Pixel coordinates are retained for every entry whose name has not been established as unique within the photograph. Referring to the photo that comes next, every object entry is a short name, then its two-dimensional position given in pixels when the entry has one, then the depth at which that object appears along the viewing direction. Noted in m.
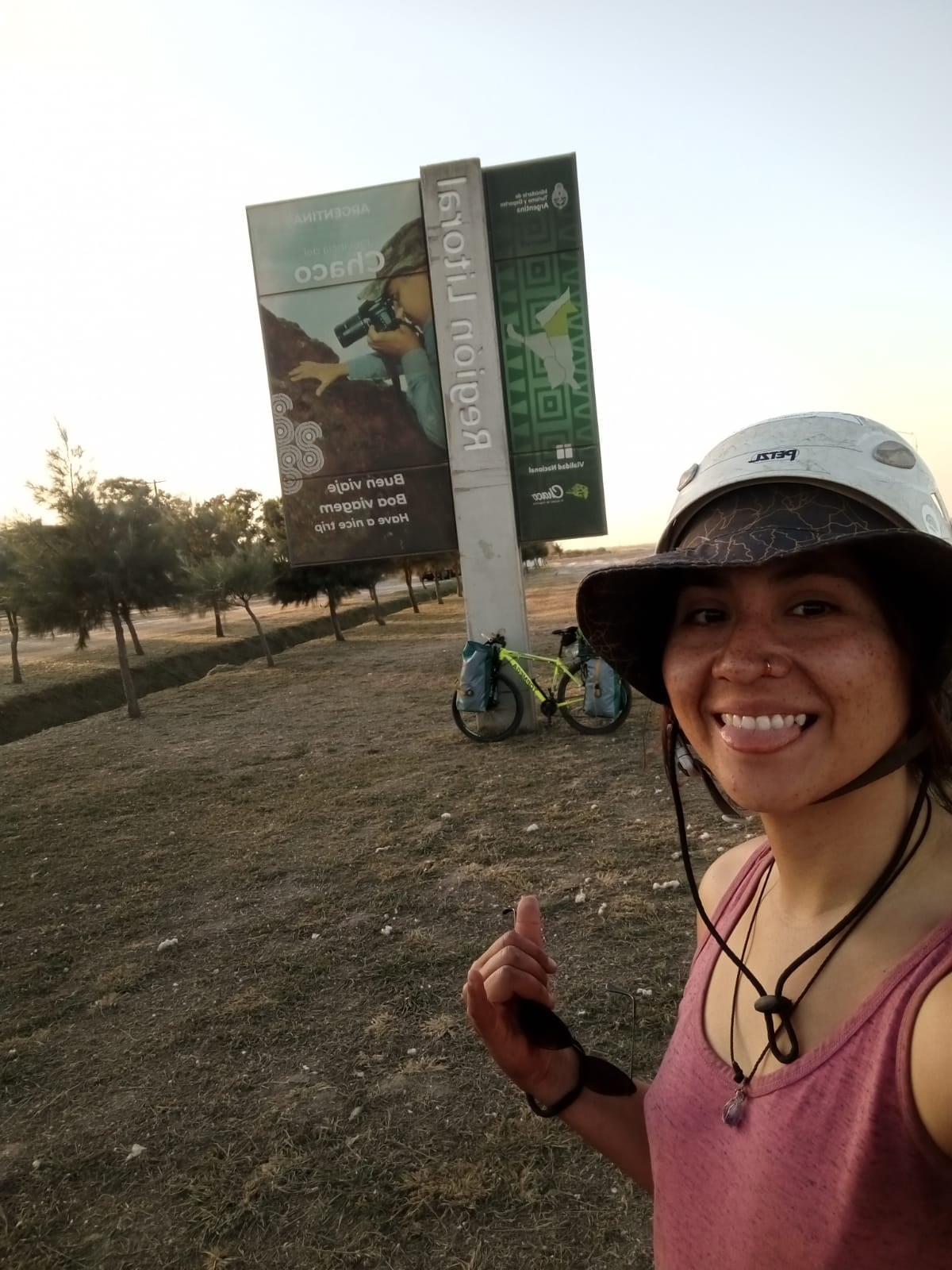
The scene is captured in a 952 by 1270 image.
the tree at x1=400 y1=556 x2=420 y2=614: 29.57
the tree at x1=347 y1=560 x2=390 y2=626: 24.72
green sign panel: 9.11
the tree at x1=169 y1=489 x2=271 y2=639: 23.88
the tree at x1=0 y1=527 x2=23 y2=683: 15.23
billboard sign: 9.30
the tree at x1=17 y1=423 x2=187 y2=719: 13.78
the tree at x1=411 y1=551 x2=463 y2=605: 30.78
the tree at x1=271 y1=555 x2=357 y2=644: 23.78
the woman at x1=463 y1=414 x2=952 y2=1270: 0.86
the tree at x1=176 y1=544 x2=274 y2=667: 21.14
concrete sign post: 9.09
